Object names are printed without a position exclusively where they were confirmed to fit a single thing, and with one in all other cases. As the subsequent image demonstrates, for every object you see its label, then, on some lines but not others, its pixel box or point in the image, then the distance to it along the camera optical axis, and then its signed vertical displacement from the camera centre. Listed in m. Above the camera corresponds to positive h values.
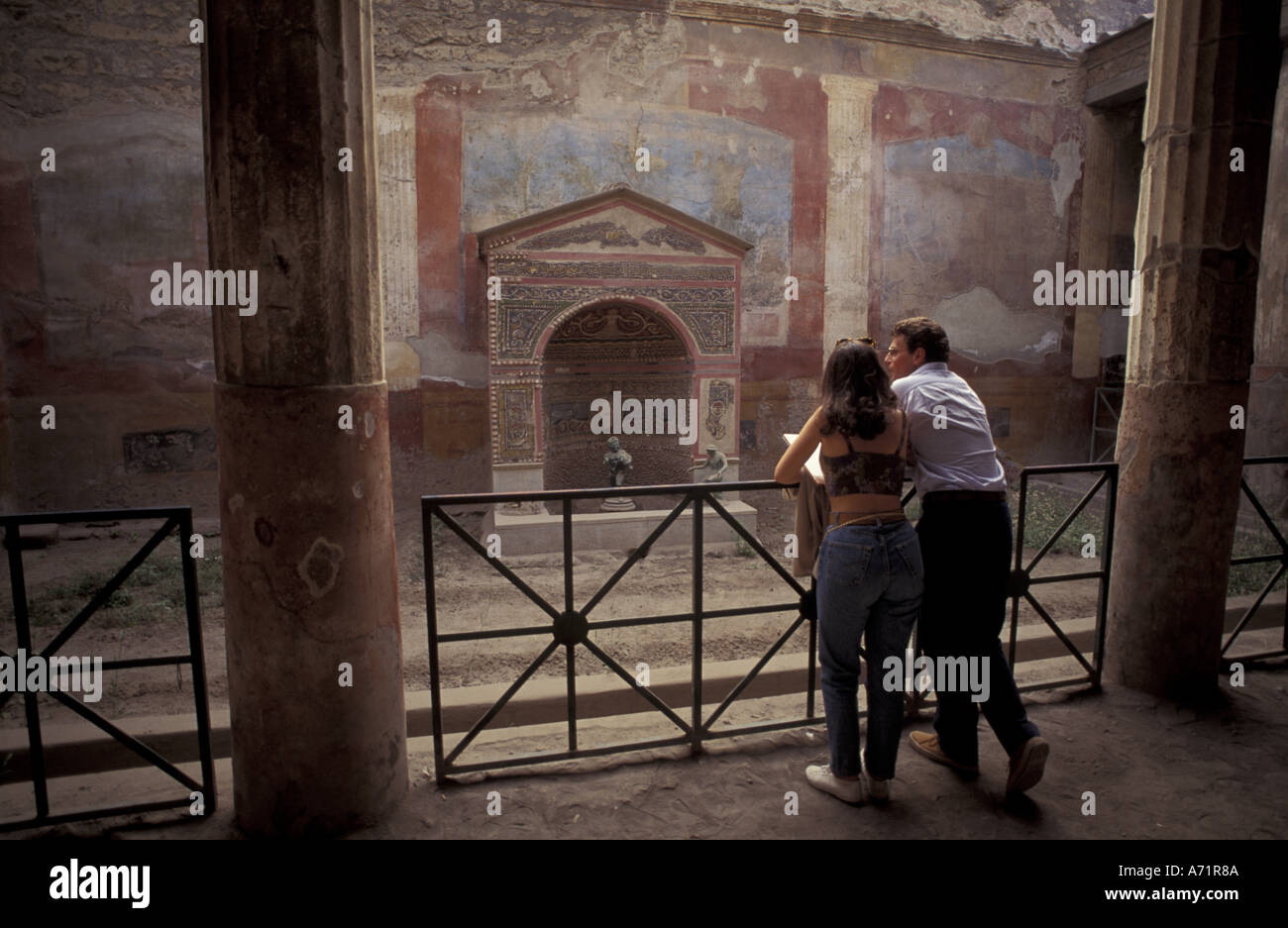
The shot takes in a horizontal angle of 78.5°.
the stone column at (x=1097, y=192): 10.77 +2.02
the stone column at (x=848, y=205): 9.72 +1.68
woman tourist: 2.28 -0.56
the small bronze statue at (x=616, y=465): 7.92 -1.24
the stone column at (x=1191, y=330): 3.06 +0.05
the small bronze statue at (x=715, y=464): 8.17 -1.26
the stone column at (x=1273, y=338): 7.98 +0.04
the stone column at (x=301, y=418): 2.12 -0.22
